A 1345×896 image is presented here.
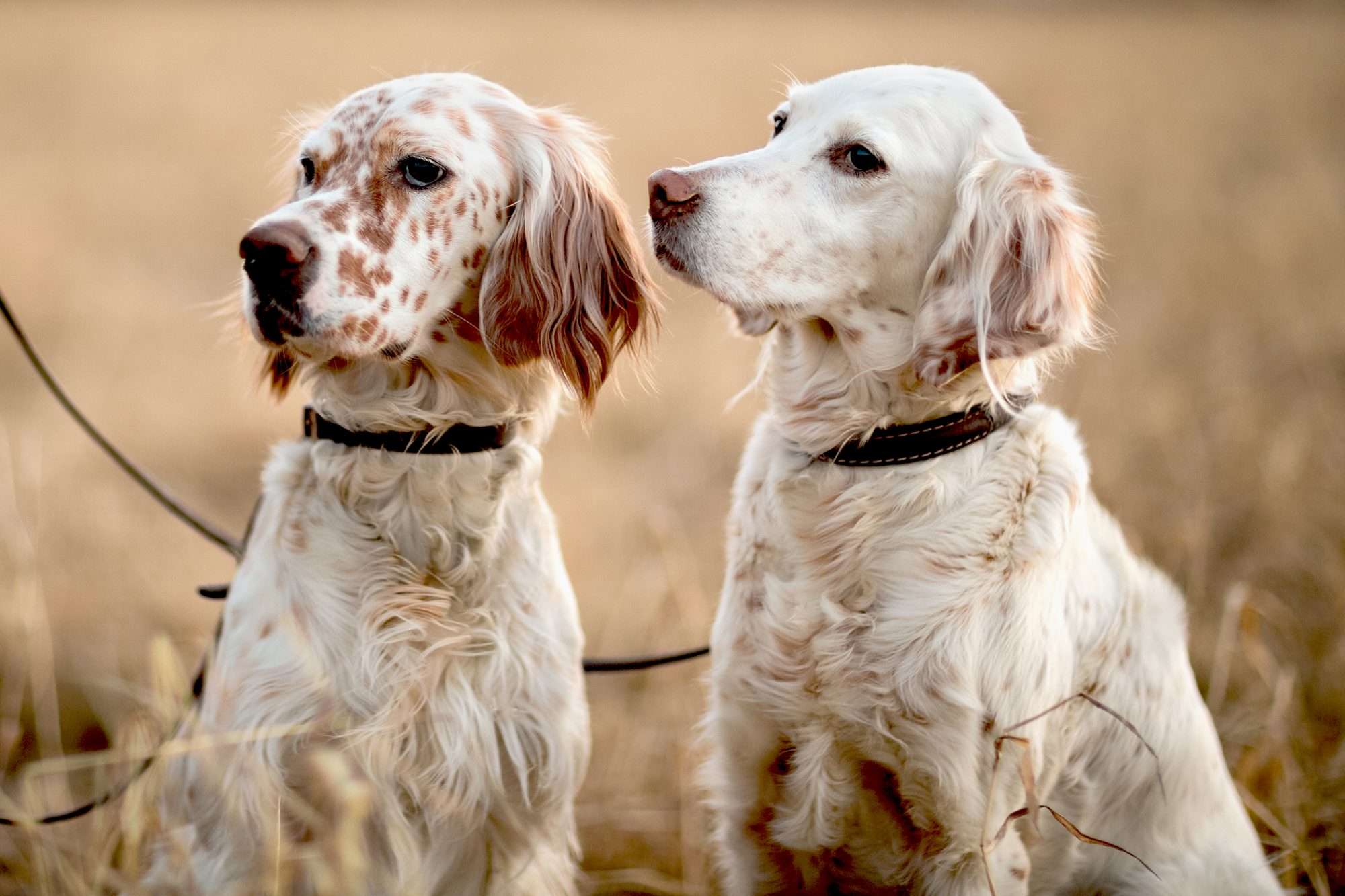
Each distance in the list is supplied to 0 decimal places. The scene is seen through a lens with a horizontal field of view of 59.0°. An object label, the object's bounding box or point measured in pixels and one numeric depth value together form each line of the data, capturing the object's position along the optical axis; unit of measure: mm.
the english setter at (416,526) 2125
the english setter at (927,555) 2111
